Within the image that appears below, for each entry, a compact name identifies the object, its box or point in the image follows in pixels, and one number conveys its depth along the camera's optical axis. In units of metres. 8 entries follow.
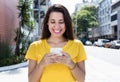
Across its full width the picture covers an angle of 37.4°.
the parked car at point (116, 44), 24.73
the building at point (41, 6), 28.66
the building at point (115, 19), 35.04
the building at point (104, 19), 41.31
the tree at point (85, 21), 44.21
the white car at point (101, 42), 31.84
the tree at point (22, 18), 12.20
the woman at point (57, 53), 1.40
